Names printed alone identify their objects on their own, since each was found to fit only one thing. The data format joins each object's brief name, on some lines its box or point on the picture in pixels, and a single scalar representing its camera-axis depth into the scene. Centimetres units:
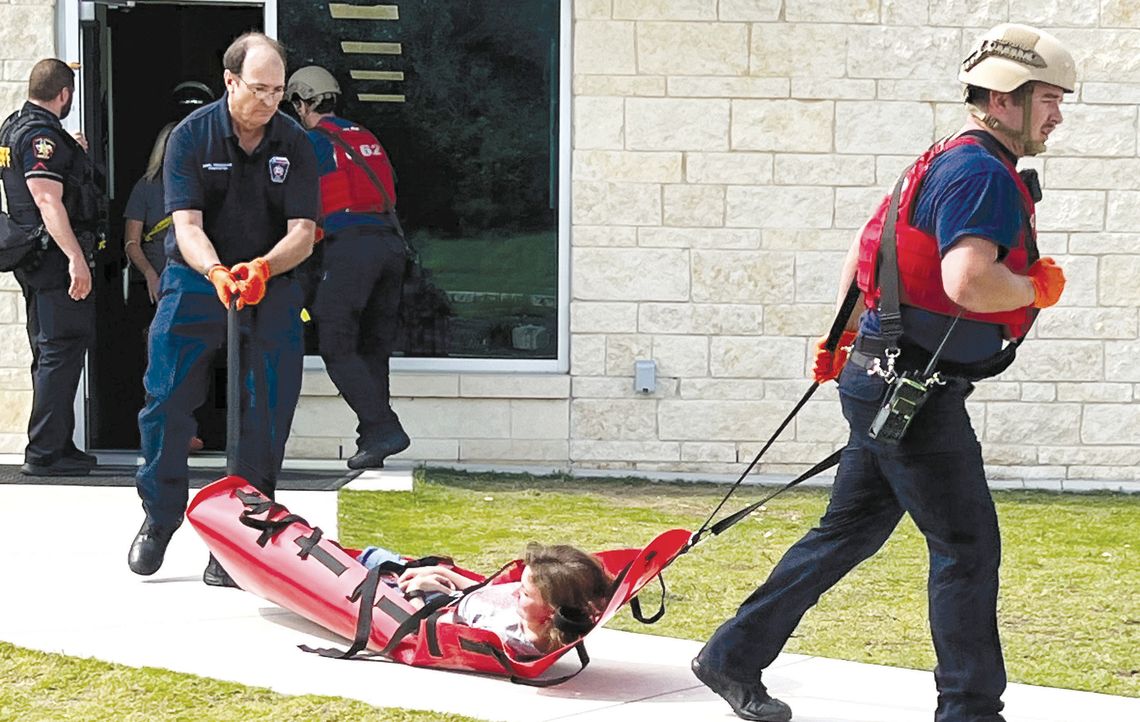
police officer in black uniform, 1587
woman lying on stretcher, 891
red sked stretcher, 916
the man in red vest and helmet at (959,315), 747
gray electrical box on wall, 1781
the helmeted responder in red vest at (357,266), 1694
